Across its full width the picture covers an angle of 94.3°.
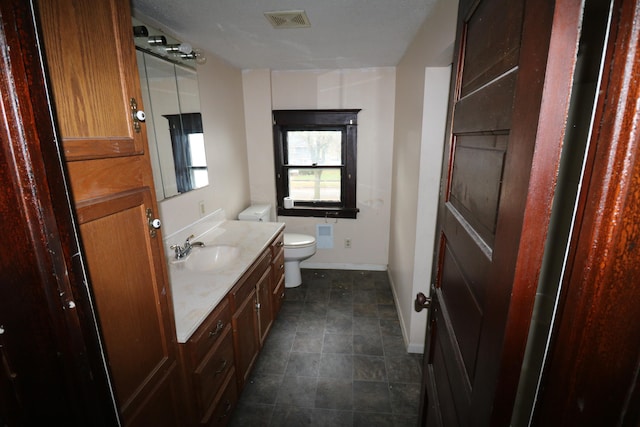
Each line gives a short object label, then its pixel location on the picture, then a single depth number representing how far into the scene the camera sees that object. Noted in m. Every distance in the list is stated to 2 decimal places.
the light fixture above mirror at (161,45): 1.68
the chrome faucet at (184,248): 1.98
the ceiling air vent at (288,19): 1.79
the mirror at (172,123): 1.82
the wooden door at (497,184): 0.43
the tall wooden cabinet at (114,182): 0.71
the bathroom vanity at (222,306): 1.34
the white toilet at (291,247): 3.05
